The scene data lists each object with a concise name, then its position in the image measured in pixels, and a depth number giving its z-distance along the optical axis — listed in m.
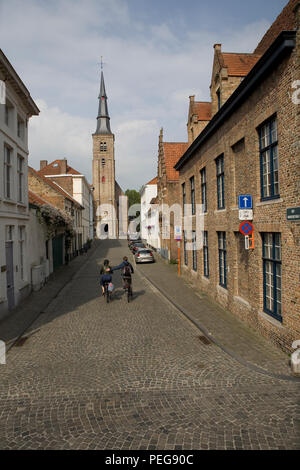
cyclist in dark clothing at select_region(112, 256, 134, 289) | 12.45
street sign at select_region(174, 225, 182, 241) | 18.04
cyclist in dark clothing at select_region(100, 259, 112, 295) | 12.46
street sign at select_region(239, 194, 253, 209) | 8.59
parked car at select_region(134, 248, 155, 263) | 26.31
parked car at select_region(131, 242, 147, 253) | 31.85
